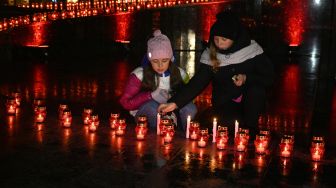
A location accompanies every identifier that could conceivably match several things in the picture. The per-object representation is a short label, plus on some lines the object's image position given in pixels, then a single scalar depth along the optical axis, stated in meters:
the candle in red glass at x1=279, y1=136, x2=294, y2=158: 3.75
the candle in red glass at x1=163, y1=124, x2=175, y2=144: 4.07
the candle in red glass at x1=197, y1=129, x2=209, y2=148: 3.97
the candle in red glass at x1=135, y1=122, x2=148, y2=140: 4.16
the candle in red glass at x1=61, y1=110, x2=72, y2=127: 4.58
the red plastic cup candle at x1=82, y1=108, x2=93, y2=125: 4.63
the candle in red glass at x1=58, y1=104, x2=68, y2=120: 4.76
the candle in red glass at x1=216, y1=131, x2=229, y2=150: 3.88
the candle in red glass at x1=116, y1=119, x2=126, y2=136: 4.30
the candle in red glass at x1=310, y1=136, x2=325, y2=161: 3.67
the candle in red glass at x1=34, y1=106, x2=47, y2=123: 4.76
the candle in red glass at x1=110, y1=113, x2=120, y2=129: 4.45
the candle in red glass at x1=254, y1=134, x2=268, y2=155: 3.80
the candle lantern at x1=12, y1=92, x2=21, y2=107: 5.57
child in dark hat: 4.49
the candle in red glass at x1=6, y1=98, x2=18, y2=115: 5.12
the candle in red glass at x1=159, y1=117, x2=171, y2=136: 4.11
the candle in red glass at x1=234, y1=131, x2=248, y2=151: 3.81
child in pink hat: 4.73
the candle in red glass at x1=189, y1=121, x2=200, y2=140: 4.15
